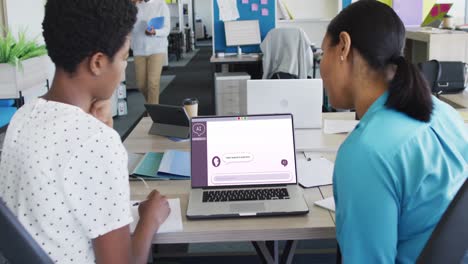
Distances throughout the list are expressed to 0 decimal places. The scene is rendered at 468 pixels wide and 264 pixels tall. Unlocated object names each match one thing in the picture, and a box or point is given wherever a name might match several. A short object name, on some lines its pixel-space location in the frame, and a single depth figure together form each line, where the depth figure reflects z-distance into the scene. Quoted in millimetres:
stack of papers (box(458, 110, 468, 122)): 2470
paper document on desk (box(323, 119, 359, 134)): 2410
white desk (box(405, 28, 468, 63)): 4035
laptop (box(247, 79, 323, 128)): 2373
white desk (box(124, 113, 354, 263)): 1348
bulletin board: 6094
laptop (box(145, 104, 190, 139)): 2316
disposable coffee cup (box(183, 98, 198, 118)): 2404
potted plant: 3246
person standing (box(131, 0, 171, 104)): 5309
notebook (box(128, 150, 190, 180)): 1812
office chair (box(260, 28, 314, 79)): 5363
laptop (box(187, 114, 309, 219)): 1559
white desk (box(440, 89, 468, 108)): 2937
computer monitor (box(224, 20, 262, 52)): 6047
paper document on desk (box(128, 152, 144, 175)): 1930
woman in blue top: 1021
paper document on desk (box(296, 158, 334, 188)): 1718
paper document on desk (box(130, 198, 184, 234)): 1357
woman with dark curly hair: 951
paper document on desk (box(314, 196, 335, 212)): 1470
